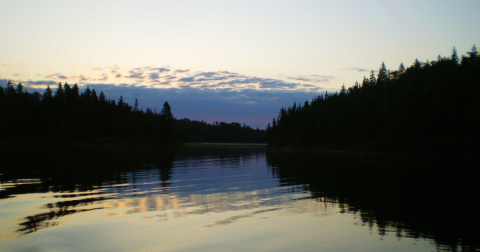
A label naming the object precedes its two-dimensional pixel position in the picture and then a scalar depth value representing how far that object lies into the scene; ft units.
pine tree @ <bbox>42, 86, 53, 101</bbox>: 408.96
